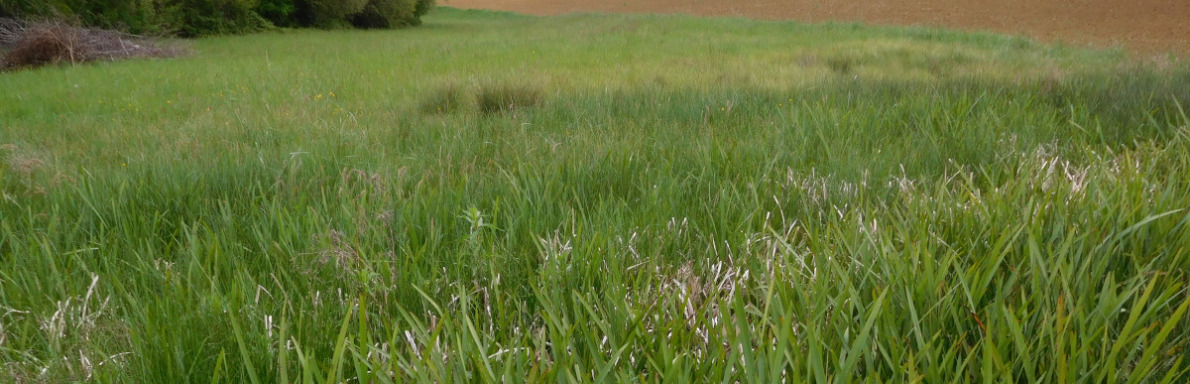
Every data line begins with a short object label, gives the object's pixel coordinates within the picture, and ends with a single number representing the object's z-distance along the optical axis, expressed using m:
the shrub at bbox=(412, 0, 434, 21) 29.29
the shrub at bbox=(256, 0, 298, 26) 21.62
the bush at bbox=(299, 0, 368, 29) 23.34
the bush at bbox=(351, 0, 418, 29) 25.67
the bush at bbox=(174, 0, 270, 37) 17.77
